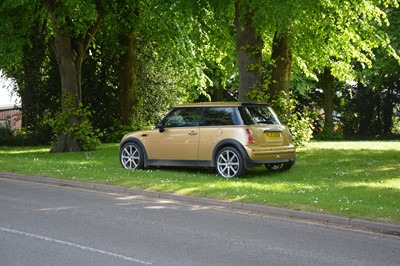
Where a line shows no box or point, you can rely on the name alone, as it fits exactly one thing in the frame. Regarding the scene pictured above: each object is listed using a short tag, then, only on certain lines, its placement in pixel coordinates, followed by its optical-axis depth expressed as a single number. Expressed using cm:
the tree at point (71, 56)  2083
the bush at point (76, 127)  2152
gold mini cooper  1279
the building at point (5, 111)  5272
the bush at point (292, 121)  2145
